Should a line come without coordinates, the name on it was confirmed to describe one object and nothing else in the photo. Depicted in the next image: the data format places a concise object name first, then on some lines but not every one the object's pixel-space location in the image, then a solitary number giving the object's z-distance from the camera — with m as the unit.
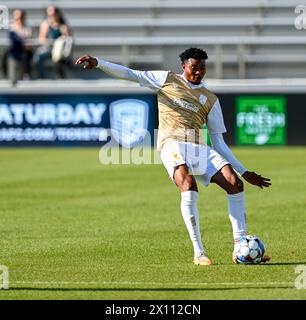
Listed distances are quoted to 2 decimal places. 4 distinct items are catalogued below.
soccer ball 19.22
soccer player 19.55
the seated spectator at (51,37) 50.59
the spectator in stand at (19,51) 50.75
